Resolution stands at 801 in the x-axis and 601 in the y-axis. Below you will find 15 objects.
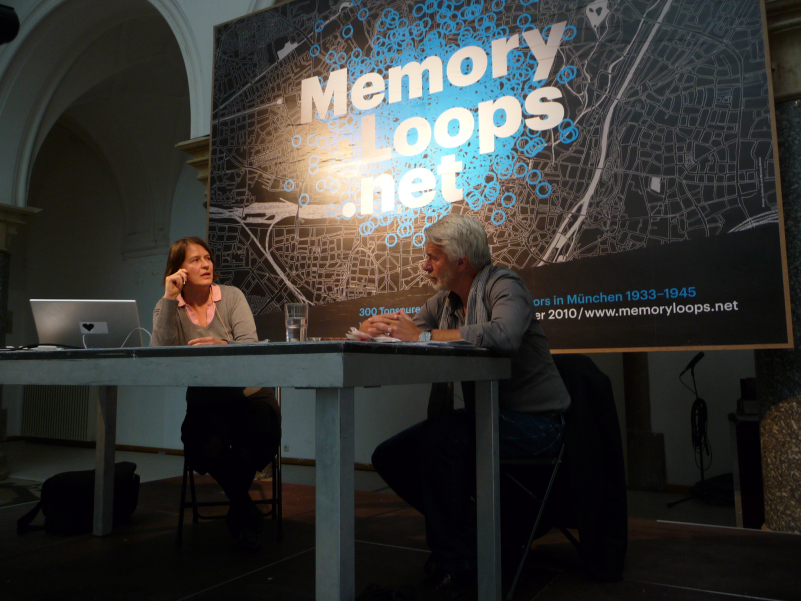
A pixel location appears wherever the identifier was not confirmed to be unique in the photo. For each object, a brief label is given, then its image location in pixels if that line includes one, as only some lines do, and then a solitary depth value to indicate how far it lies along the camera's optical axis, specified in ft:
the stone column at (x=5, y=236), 16.61
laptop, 6.20
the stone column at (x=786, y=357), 8.25
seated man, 5.60
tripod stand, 13.20
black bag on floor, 8.50
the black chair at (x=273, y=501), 8.02
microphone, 13.38
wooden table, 3.53
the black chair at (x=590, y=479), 5.89
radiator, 23.08
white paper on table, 5.37
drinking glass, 5.47
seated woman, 7.51
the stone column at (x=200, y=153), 13.50
